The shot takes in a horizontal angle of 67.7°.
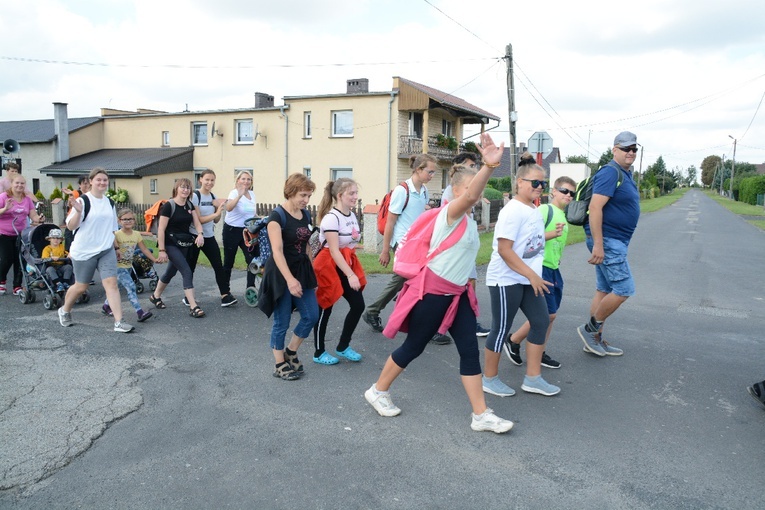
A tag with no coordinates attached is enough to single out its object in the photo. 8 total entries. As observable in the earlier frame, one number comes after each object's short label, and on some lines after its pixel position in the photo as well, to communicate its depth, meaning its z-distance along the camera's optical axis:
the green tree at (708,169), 151.10
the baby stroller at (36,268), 7.39
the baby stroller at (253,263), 6.55
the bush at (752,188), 54.17
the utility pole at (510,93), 20.67
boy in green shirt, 5.12
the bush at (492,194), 26.75
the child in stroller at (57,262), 7.61
